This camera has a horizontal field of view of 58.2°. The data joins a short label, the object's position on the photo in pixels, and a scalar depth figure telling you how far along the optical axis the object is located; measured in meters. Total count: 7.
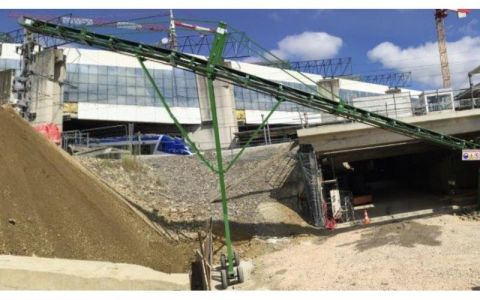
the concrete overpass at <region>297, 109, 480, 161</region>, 26.80
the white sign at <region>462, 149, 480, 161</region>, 24.78
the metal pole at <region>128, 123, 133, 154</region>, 30.92
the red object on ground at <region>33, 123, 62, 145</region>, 36.25
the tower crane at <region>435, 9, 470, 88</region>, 85.18
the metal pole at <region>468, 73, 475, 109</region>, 34.34
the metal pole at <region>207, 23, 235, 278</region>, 17.84
